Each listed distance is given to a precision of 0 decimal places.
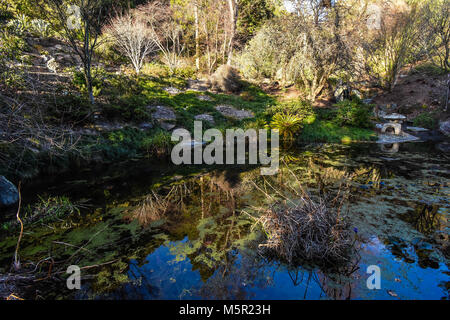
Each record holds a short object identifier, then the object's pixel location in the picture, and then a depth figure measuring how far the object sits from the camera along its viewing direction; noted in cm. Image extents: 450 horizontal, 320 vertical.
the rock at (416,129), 1425
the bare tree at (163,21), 2012
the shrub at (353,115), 1323
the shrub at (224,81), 1839
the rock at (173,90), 1570
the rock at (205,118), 1320
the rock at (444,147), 1030
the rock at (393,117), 1513
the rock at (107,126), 961
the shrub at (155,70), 1769
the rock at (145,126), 1088
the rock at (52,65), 1213
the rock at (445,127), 1382
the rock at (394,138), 1220
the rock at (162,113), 1212
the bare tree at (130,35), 1608
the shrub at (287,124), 1237
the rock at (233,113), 1435
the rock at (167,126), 1154
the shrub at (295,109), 1328
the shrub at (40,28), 1459
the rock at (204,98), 1584
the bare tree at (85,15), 905
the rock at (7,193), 519
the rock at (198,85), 1775
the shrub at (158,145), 987
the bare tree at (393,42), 1697
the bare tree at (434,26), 1503
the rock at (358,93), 1822
